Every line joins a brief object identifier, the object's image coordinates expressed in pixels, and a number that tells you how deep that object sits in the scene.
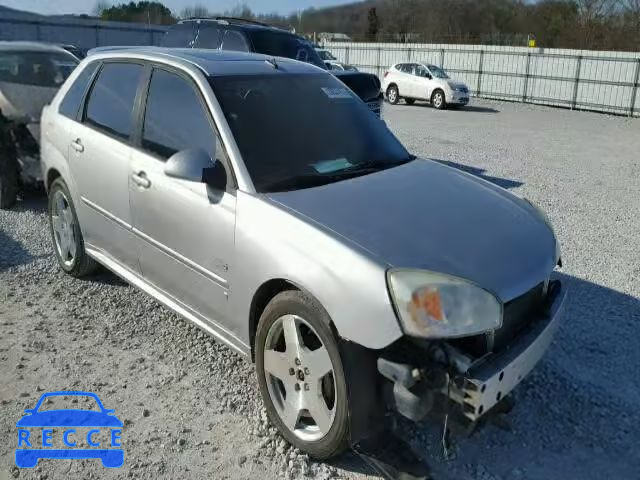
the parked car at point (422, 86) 20.39
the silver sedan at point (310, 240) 2.40
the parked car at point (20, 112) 6.70
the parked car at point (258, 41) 9.26
